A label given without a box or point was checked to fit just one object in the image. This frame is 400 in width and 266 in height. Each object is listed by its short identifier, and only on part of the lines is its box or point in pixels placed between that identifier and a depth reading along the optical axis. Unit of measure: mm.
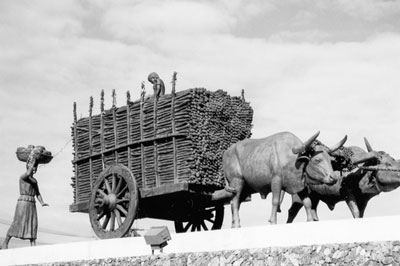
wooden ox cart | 15367
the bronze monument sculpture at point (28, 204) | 16547
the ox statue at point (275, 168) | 13953
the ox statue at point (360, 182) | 14094
